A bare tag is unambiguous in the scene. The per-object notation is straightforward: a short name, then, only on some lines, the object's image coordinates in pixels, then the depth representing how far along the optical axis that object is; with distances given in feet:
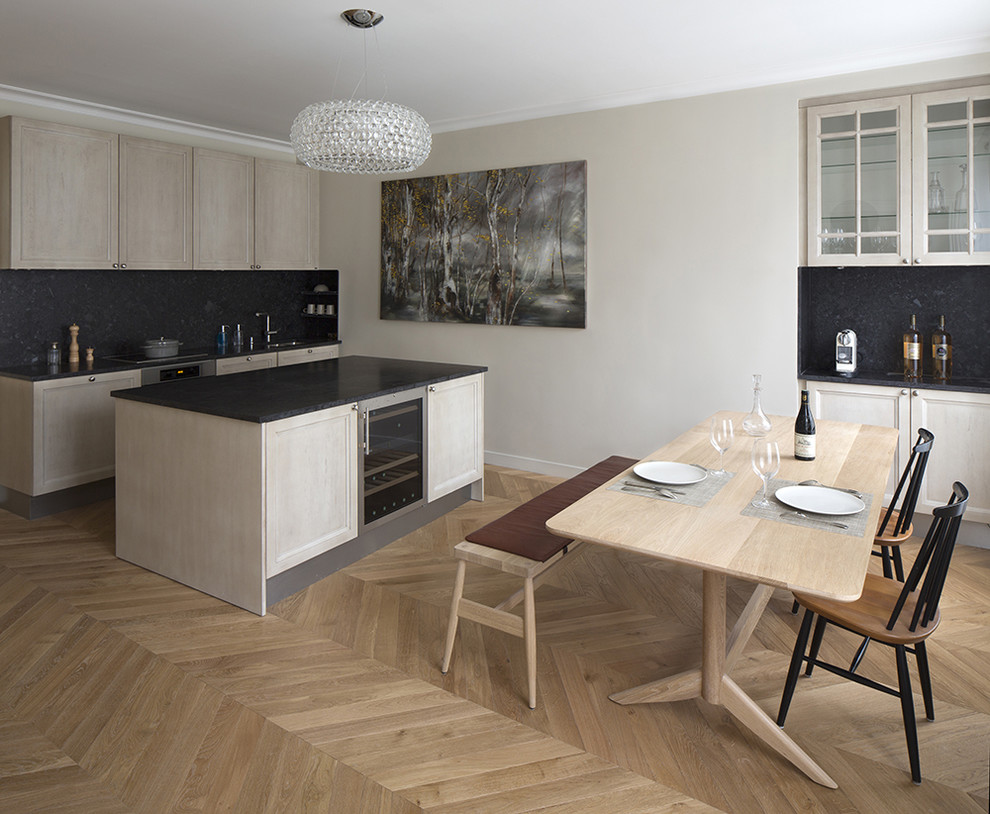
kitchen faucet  19.91
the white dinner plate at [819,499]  7.00
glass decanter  8.45
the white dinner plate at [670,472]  7.98
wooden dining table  5.79
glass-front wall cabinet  12.25
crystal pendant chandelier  10.06
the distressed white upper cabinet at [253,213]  17.52
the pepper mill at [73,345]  15.53
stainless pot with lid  16.58
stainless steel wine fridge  11.93
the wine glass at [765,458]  7.00
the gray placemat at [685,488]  7.47
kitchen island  10.07
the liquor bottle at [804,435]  8.89
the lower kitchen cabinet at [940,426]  12.43
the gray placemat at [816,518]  6.58
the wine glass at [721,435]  7.93
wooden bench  8.11
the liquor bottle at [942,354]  13.39
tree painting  16.42
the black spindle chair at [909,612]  6.51
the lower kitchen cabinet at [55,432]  13.85
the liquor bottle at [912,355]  13.52
